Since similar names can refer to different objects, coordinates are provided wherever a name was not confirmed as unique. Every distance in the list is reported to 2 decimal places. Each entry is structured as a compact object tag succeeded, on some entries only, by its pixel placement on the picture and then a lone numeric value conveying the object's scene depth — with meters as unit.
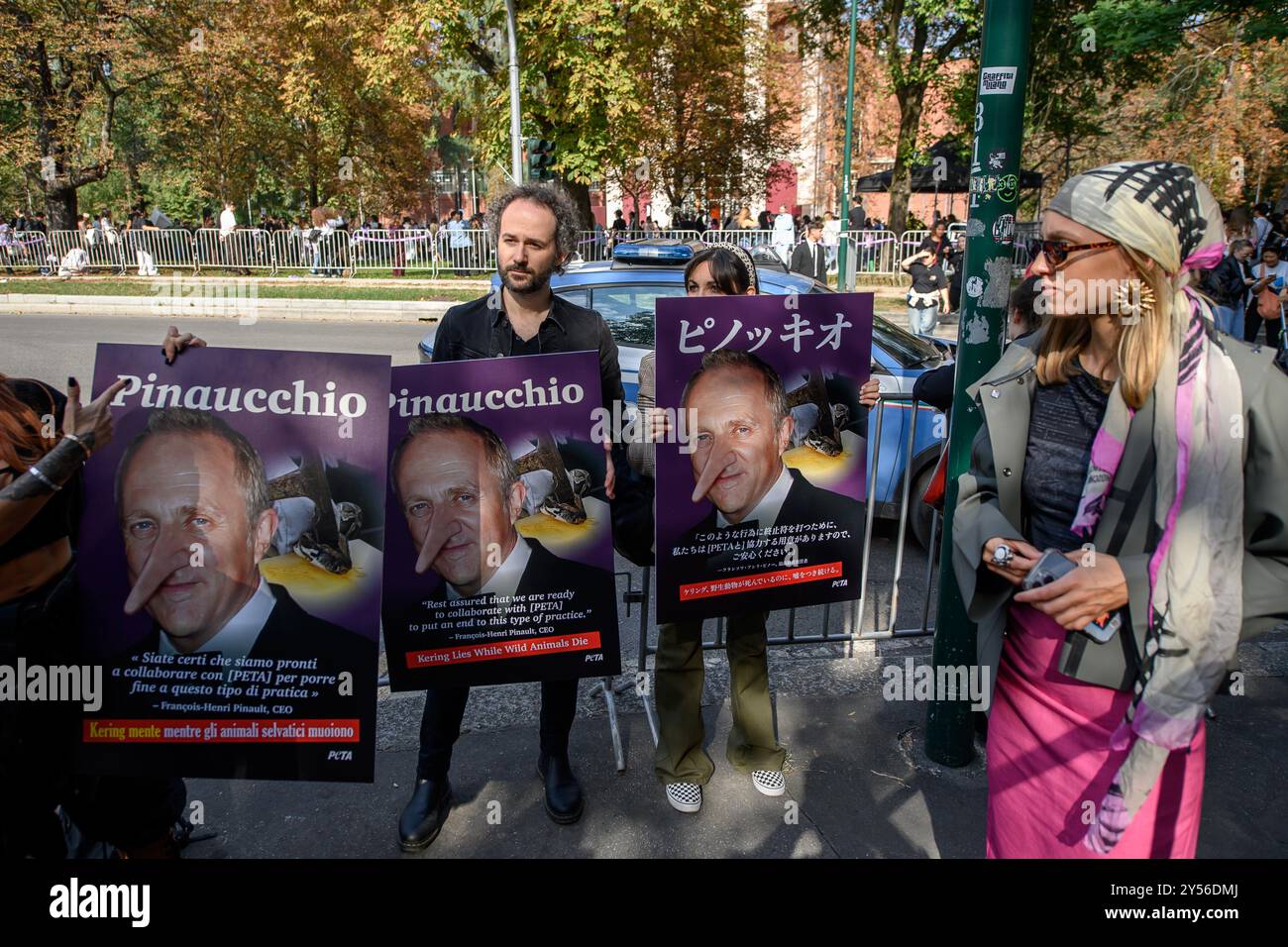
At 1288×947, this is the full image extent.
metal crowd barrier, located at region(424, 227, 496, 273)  24.23
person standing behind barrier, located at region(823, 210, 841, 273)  22.53
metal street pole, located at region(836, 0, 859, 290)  20.07
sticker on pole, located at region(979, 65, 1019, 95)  3.00
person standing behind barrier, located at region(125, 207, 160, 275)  25.16
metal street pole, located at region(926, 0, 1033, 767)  3.00
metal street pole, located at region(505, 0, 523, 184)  18.39
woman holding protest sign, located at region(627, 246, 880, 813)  3.21
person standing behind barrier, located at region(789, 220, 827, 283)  16.27
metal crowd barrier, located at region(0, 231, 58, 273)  26.34
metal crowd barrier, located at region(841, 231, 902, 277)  22.50
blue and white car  6.07
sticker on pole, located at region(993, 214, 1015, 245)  3.12
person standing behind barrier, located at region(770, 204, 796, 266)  21.70
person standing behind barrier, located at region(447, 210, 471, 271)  24.19
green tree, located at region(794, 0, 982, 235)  24.05
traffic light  16.14
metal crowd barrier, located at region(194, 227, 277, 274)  24.80
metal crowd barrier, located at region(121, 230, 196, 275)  25.28
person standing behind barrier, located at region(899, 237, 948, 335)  14.02
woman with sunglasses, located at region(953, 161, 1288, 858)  1.79
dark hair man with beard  2.98
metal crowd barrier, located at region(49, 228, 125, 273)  26.05
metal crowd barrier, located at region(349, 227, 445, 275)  24.61
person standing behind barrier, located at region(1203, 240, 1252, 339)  8.00
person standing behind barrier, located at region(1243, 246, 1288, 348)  9.56
